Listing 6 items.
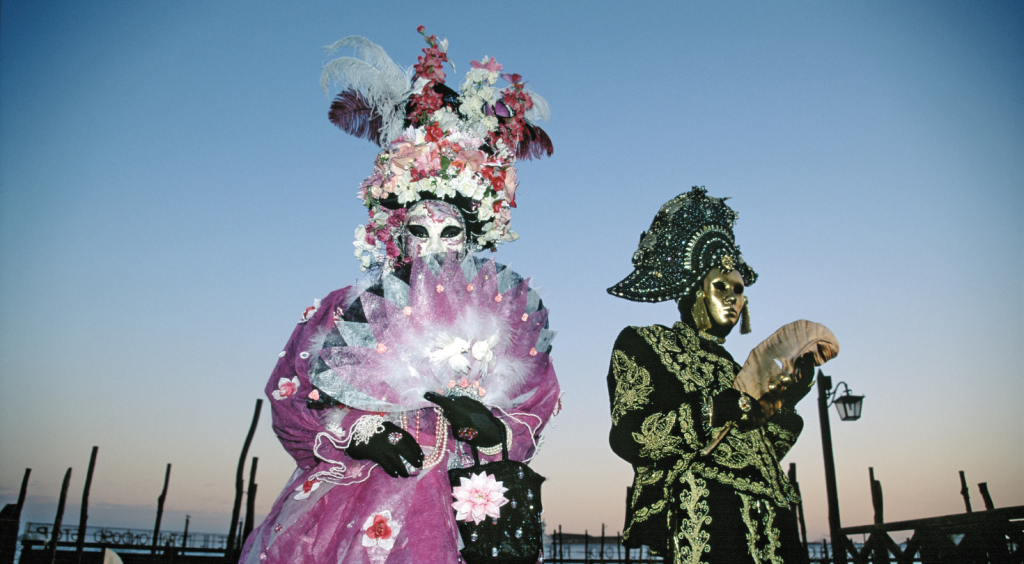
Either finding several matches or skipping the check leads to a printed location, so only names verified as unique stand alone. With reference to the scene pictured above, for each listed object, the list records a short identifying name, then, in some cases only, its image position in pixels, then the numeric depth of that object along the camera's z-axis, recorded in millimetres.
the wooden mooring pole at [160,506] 17603
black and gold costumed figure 2826
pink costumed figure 2473
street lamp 7113
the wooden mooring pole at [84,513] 16733
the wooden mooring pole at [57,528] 15641
